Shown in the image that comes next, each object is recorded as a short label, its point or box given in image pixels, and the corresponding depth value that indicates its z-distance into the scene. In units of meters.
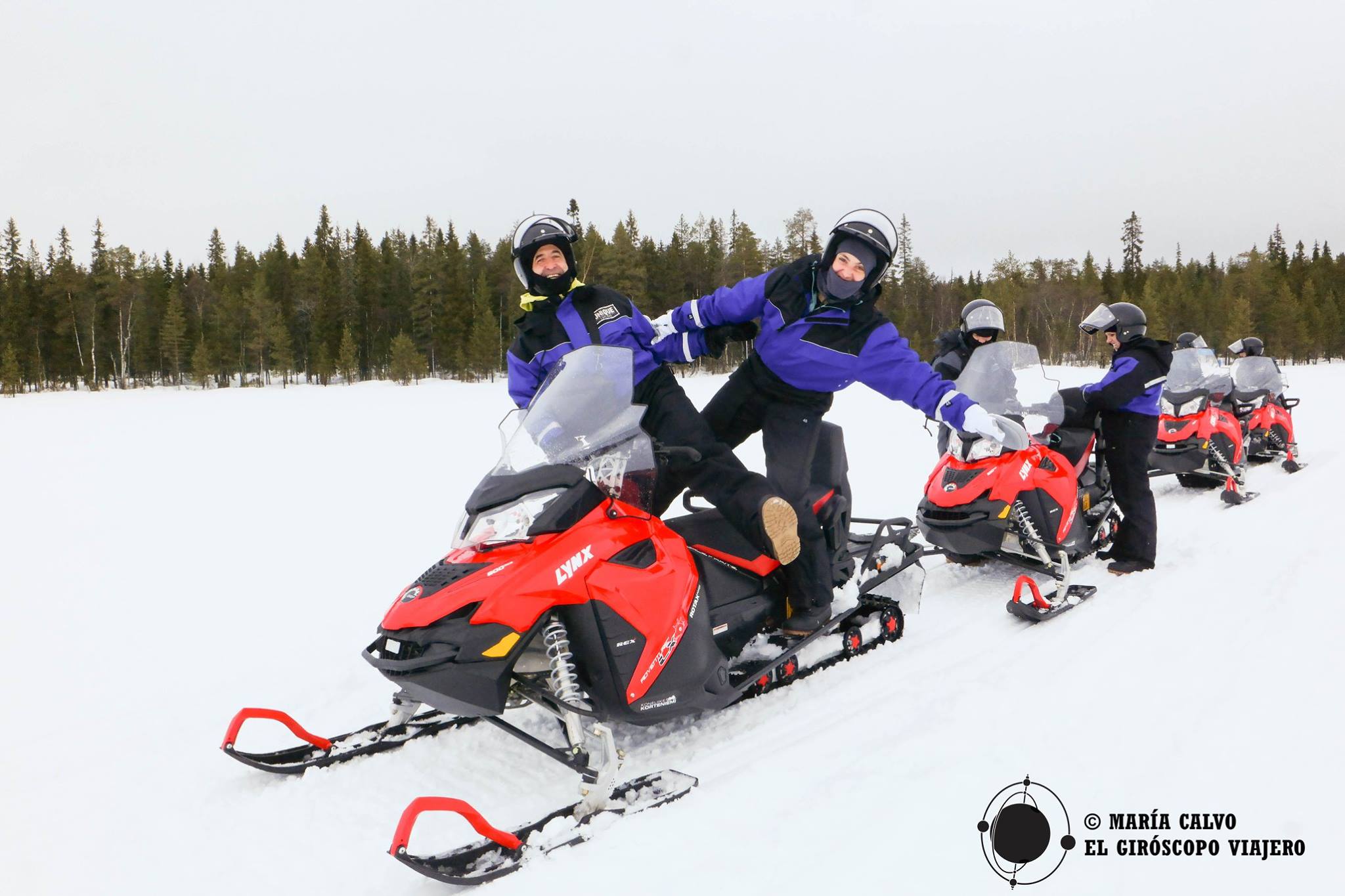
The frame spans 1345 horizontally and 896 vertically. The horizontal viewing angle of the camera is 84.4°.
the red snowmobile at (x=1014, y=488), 4.64
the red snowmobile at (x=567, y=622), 2.40
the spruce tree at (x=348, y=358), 43.50
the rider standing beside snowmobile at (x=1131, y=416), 5.18
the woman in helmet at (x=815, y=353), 3.57
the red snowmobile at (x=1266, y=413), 9.25
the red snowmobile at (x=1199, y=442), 7.81
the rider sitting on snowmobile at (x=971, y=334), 5.74
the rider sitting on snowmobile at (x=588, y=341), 3.38
